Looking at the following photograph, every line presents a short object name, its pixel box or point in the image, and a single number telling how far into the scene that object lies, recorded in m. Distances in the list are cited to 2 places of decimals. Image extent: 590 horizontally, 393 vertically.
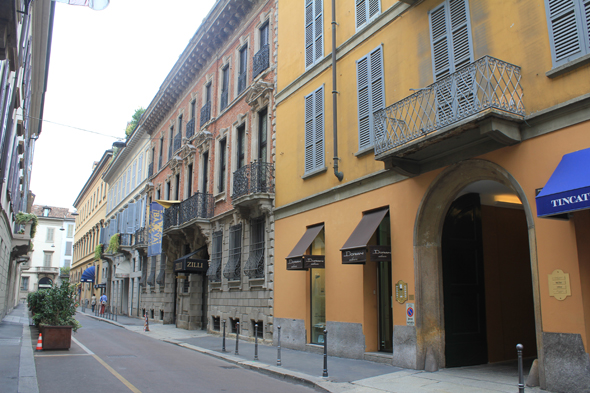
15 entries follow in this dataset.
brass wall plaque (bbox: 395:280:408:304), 10.92
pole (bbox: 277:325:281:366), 11.37
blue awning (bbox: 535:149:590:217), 6.91
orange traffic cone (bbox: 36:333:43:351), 13.23
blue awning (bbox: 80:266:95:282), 52.62
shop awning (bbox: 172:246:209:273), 21.58
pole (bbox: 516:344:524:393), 6.11
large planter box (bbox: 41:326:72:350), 13.38
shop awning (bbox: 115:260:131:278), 38.28
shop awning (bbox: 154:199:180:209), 25.76
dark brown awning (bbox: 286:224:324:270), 13.99
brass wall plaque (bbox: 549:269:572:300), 7.65
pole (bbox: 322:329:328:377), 9.61
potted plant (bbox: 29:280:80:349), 13.38
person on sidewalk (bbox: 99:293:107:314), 37.58
